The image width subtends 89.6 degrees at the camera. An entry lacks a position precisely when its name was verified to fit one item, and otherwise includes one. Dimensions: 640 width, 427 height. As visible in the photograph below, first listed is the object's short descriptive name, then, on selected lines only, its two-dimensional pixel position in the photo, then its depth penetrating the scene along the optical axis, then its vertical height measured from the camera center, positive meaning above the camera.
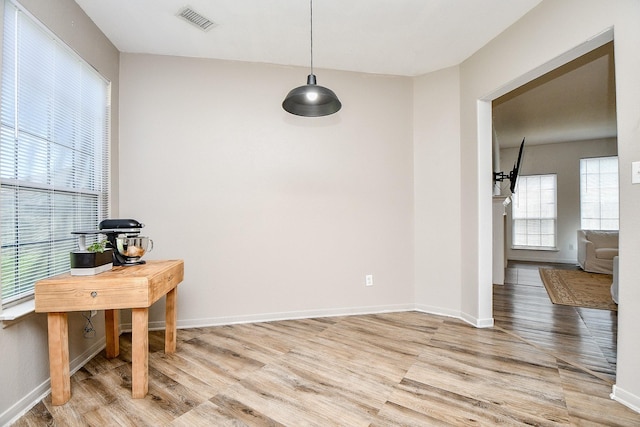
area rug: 4.02 -1.15
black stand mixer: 2.33 -0.19
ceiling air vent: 2.51 +1.58
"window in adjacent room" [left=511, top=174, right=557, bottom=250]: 7.77 -0.02
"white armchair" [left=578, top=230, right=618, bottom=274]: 6.07 -0.73
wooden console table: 1.80 -0.51
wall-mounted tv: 5.21 +0.60
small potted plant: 1.97 -0.29
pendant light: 2.08 +0.79
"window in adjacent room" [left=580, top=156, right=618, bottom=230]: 7.04 +0.41
